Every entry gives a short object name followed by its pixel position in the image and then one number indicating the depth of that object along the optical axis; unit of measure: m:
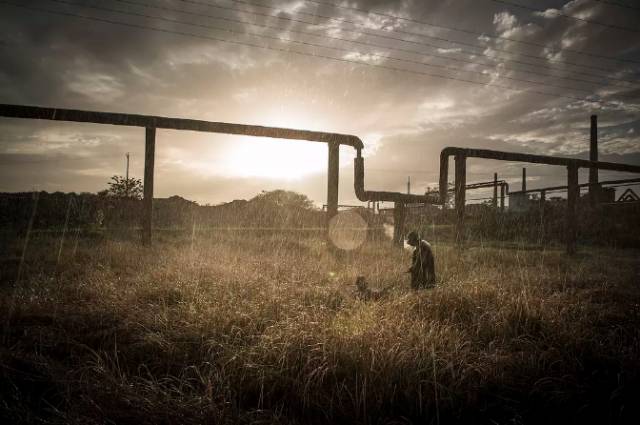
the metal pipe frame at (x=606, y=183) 12.87
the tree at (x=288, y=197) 34.64
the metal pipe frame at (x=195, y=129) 5.64
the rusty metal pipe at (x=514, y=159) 7.98
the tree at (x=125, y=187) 23.34
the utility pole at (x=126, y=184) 24.22
